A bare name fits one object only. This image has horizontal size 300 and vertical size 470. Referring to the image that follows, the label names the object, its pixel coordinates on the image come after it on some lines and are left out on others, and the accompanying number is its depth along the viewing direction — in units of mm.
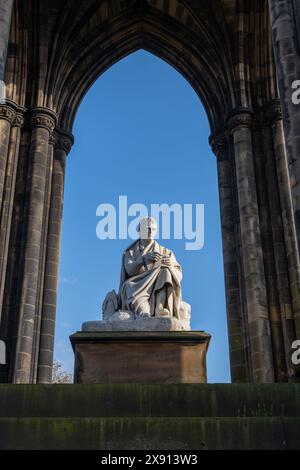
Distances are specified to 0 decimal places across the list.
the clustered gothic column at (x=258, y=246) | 11750
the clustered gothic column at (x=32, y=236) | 11586
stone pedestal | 8109
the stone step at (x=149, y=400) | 6336
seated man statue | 8875
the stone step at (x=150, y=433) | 5539
